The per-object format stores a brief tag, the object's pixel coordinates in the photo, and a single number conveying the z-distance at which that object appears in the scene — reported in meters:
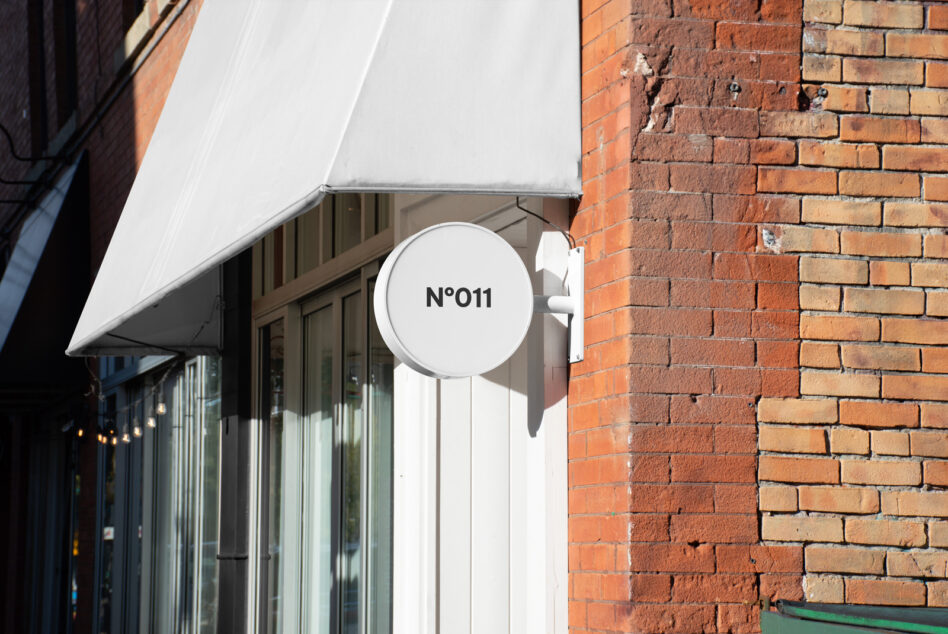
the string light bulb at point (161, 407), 9.46
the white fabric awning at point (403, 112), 4.41
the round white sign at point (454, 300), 4.27
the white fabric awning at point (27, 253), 11.48
